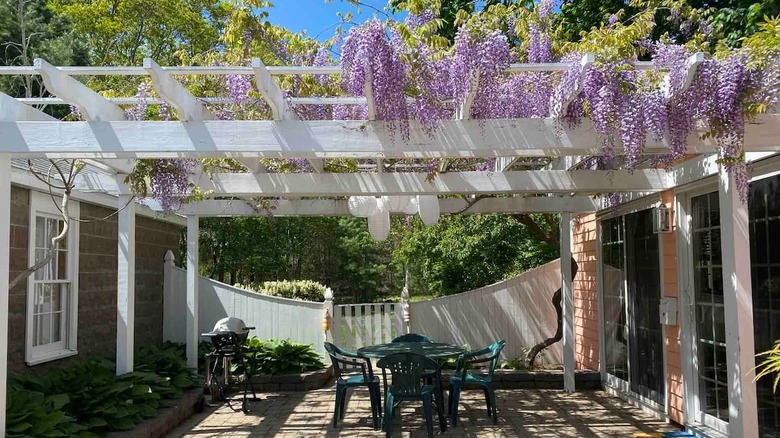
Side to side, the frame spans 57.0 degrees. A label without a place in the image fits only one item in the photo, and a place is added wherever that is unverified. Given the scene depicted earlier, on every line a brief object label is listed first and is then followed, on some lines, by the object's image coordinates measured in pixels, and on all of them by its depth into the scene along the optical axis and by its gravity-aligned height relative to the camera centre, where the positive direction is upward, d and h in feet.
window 21.24 -0.79
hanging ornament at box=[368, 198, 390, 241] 23.06 +1.25
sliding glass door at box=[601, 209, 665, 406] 22.39 -1.55
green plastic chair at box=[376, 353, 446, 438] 19.54 -3.24
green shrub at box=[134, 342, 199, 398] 22.09 -3.60
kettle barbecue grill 24.62 -2.94
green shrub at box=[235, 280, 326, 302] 42.52 -1.66
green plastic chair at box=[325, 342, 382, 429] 21.38 -3.66
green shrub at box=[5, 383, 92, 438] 14.58 -3.22
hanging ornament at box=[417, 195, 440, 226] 22.91 +1.66
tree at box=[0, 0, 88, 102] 53.06 +17.45
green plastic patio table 20.93 -2.87
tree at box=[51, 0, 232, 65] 57.26 +19.34
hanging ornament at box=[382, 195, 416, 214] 23.50 +1.90
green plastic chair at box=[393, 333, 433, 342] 26.48 -2.87
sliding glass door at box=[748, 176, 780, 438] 14.76 -0.43
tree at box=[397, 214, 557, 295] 41.68 +0.58
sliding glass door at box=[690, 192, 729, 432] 17.75 -1.50
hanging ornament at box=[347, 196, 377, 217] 22.89 +1.78
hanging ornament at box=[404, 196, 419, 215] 24.13 +1.82
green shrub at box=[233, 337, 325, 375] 29.07 -4.00
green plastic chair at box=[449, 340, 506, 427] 21.47 -3.71
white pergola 12.96 +2.38
